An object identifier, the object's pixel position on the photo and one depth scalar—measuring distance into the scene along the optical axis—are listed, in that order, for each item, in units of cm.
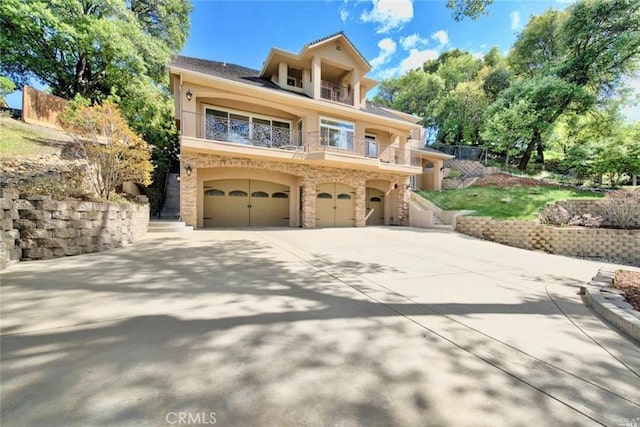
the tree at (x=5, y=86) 708
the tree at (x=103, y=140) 719
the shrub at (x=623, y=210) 1102
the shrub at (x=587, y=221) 1163
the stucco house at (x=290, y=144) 1112
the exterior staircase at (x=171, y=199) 1566
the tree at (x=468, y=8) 708
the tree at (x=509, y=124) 1845
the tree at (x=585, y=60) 1723
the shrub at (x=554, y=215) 1252
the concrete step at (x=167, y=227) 955
